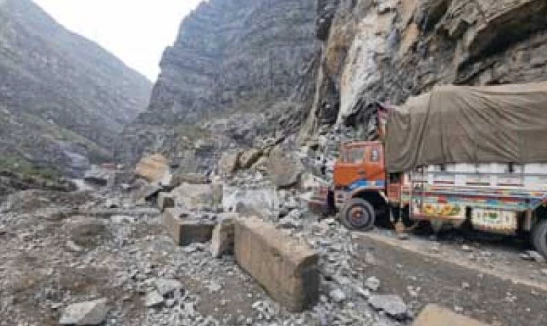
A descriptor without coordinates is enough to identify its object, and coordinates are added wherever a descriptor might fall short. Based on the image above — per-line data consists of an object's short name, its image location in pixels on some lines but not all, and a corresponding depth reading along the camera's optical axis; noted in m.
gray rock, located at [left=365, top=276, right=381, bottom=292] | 7.27
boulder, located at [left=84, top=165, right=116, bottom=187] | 41.94
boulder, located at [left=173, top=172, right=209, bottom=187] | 21.27
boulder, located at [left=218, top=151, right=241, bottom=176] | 21.26
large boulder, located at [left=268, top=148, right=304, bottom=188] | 15.08
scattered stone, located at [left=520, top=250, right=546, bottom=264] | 7.96
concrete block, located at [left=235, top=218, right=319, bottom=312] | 6.21
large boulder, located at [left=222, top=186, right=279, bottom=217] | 11.90
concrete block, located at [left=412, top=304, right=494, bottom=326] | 4.37
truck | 8.22
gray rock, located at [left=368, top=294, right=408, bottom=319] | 6.50
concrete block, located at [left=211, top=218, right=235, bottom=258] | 8.60
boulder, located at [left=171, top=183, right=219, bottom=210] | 16.58
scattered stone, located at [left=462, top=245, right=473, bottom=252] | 8.66
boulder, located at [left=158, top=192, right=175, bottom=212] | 16.14
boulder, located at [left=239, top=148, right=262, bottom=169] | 20.83
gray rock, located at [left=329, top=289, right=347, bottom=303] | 6.66
